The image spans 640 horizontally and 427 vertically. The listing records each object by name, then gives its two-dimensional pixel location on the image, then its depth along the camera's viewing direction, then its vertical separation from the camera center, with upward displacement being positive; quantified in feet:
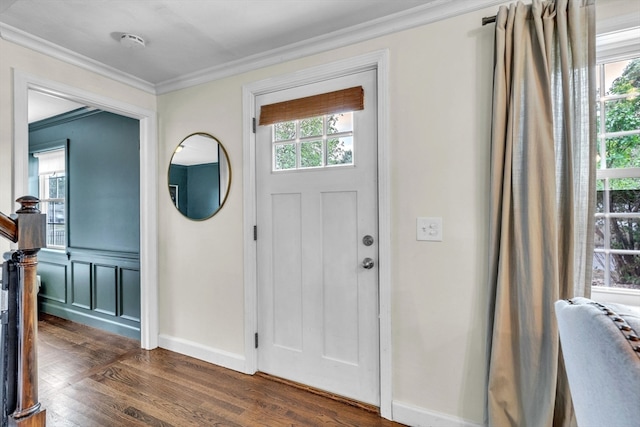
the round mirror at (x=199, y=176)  8.31 +1.01
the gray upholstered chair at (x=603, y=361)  1.84 -0.97
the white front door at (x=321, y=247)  6.61 -0.80
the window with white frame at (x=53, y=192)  12.95 +0.92
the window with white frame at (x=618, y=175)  5.03 +0.58
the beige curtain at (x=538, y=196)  4.70 +0.23
